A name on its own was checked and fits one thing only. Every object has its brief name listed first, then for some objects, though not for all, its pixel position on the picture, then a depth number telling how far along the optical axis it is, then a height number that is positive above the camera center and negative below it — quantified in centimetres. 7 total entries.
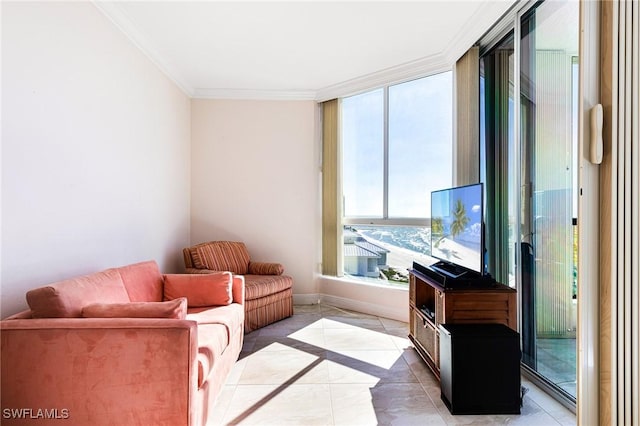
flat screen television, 218 -14
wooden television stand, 217 -64
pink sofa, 144 -69
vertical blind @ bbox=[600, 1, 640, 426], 93 -2
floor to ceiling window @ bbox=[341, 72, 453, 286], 357 +49
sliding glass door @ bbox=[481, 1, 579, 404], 204 +19
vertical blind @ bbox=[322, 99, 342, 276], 431 +27
